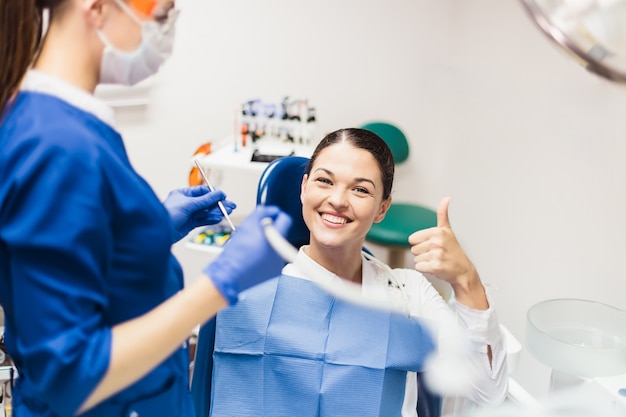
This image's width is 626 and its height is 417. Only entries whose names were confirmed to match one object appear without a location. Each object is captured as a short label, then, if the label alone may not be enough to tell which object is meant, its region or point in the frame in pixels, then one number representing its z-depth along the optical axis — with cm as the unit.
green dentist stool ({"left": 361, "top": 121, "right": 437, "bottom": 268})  289
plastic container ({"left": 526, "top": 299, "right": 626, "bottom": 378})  168
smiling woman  160
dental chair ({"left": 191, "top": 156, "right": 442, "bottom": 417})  166
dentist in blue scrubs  79
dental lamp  84
